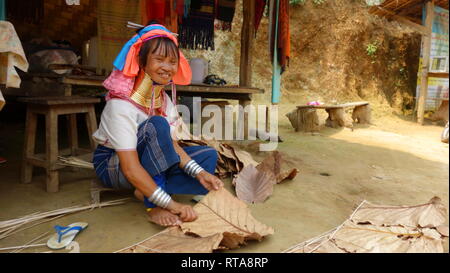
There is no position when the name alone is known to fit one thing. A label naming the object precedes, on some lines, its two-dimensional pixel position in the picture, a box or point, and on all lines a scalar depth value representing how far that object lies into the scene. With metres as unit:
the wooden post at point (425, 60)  7.57
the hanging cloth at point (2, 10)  2.46
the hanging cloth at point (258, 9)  4.69
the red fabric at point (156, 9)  4.18
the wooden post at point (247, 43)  4.53
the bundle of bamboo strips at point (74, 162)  2.42
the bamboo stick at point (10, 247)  1.60
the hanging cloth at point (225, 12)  4.72
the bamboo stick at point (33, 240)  1.60
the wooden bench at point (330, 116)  5.82
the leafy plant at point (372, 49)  10.07
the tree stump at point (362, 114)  7.38
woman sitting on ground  1.74
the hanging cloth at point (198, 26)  4.59
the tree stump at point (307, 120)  5.79
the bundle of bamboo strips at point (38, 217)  1.78
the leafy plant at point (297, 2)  10.23
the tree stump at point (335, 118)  6.50
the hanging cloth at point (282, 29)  4.41
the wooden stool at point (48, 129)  2.33
